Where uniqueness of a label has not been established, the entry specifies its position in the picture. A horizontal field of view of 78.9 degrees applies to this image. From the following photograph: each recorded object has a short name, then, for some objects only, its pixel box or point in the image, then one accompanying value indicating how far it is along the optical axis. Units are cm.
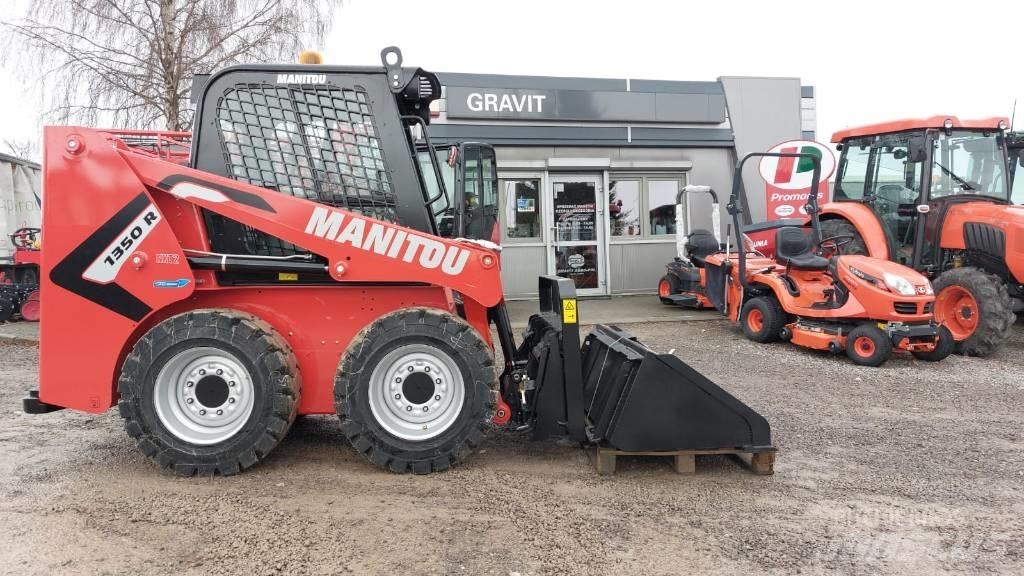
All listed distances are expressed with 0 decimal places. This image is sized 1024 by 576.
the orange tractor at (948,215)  699
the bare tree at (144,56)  995
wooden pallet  347
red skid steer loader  336
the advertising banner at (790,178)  1148
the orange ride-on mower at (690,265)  1009
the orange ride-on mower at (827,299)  643
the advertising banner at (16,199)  1005
